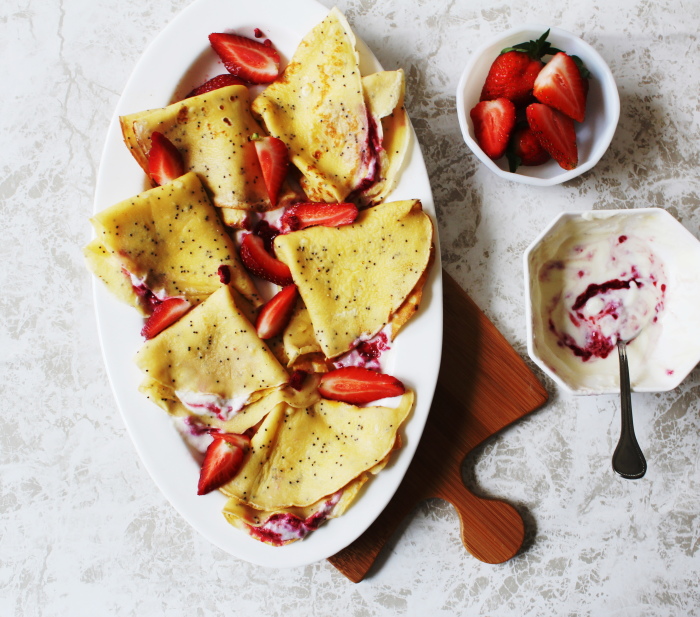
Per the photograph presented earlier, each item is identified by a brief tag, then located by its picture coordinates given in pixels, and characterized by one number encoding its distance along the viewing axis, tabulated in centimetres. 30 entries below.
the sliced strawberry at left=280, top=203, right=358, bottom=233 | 93
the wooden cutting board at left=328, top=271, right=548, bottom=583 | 96
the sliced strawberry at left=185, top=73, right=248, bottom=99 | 93
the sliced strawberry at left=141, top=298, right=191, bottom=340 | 93
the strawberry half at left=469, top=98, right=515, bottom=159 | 92
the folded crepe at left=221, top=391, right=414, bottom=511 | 93
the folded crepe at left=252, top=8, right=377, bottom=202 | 92
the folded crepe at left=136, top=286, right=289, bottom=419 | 92
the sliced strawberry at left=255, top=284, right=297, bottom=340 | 93
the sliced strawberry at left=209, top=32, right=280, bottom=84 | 93
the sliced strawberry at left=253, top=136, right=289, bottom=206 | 92
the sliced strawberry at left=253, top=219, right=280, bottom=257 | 94
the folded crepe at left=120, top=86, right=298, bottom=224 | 92
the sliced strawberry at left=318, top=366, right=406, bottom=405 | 93
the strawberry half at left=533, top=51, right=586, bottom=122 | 91
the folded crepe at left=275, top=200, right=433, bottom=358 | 92
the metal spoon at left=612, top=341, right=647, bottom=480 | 92
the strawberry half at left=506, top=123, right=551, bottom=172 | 93
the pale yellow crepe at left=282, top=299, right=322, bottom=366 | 93
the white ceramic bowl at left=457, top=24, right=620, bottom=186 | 92
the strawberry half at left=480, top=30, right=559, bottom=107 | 92
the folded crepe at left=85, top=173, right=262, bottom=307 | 91
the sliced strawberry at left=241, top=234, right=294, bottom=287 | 93
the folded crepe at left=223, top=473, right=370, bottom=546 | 93
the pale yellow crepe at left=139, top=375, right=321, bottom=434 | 93
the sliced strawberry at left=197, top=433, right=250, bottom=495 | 93
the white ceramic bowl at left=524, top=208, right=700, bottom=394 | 92
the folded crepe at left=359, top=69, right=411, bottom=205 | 92
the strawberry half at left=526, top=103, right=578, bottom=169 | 92
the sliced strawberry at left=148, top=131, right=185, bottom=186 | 91
